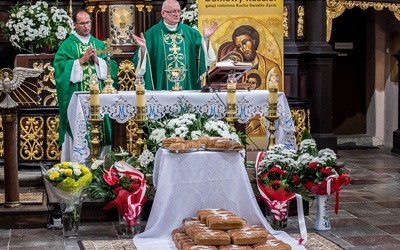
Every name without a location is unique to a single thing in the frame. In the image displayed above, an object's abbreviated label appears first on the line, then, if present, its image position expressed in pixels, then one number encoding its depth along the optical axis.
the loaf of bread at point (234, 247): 6.84
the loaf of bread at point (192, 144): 7.88
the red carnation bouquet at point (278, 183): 8.15
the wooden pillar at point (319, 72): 13.59
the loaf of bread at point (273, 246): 6.84
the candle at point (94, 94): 8.55
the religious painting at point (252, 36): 11.65
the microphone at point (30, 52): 11.71
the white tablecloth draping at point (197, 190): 7.76
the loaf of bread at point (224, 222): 7.15
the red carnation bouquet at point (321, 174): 8.20
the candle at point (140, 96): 8.66
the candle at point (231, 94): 8.77
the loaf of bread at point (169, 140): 7.98
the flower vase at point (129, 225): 7.99
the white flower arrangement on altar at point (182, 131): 8.40
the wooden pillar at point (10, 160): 8.51
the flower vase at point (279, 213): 8.20
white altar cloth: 8.84
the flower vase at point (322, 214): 8.25
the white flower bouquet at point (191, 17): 12.30
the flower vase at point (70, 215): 7.89
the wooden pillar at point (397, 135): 14.96
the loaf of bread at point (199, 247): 6.78
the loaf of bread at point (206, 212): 7.44
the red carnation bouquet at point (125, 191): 7.96
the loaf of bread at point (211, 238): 6.88
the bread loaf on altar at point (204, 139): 8.05
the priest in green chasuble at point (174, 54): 9.69
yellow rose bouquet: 7.77
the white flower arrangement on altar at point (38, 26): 11.78
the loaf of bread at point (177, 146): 7.78
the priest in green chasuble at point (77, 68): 9.74
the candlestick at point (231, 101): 8.78
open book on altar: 9.04
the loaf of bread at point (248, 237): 6.94
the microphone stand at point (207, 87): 9.23
